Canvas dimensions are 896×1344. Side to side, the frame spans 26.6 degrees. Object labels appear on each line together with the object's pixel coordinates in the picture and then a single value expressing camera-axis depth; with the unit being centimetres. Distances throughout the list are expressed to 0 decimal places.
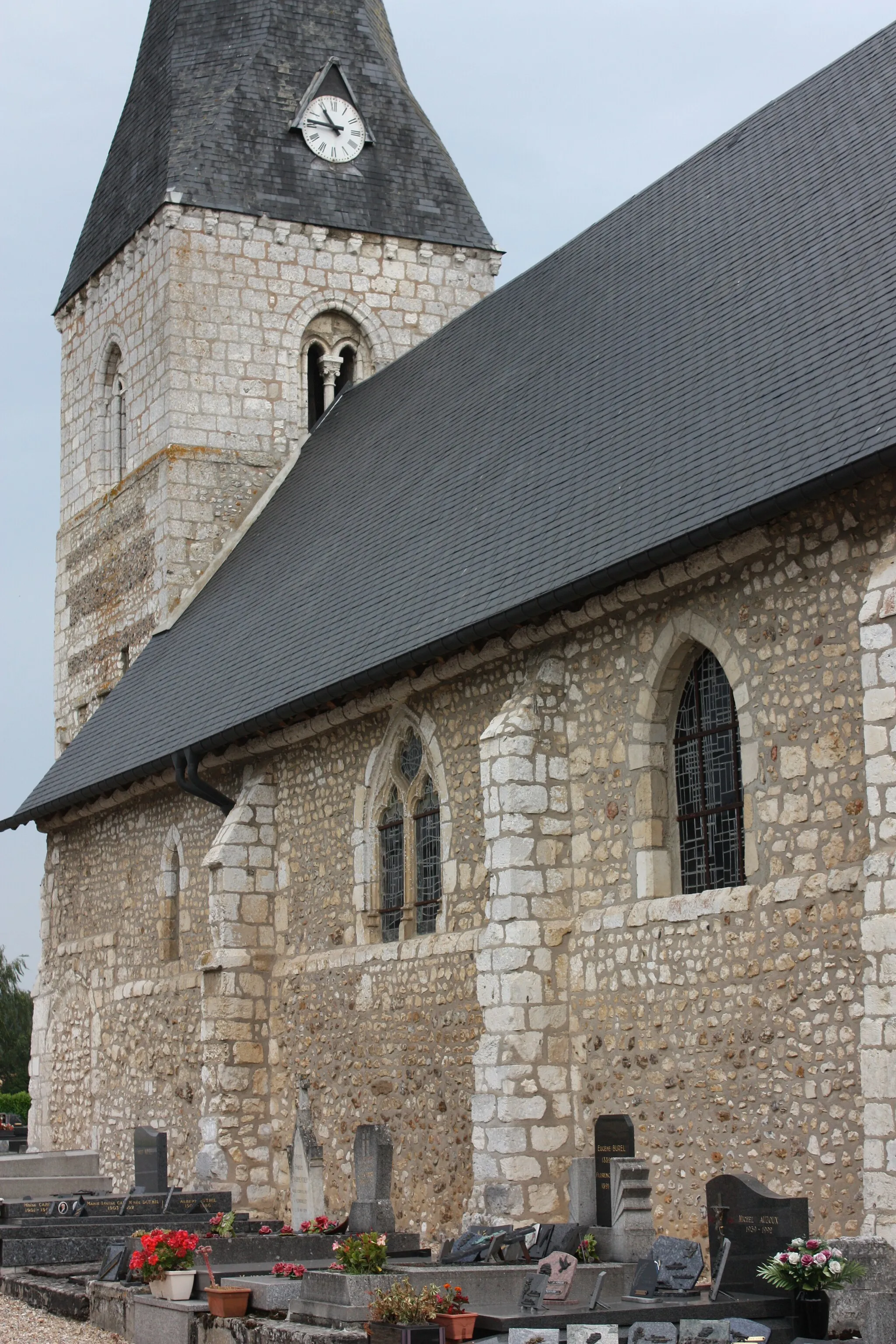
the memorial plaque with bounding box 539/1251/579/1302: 944
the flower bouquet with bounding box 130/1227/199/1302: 1064
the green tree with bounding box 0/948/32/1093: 4544
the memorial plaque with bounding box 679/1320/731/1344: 816
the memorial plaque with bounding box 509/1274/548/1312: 934
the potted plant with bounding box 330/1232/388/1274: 970
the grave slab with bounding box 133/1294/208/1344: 1012
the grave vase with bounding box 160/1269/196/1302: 1062
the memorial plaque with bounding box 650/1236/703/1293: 934
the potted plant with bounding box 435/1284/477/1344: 881
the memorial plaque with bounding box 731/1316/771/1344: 816
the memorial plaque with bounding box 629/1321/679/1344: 822
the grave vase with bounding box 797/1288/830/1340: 853
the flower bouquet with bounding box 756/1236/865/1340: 848
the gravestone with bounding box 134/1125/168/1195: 1552
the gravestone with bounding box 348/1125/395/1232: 1166
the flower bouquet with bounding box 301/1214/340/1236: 1231
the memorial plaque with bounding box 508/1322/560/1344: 847
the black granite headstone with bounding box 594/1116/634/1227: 1065
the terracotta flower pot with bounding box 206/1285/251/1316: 998
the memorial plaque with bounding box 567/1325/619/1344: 823
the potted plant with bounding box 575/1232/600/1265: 1006
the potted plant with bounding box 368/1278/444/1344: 873
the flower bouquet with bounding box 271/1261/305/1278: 1034
